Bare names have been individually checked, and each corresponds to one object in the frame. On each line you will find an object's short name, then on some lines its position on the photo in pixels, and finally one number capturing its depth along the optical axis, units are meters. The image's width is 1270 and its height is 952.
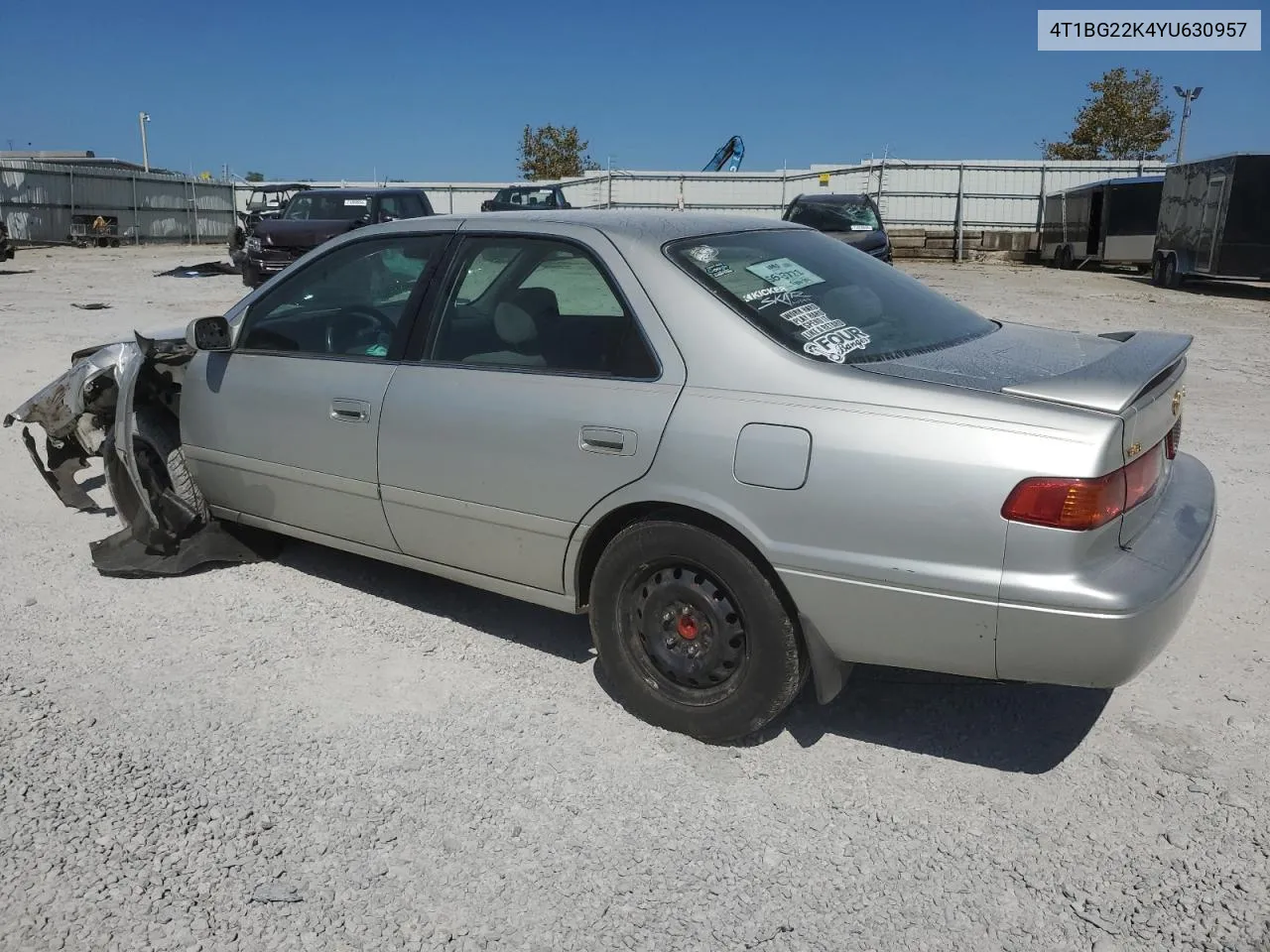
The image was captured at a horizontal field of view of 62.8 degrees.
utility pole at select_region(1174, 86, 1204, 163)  44.62
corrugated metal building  31.06
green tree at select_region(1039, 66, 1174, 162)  46.31
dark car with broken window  17.19
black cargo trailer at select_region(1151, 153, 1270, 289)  18.19
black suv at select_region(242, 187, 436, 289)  16.55
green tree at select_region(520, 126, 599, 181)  60.97
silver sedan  2.65
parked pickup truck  21.28
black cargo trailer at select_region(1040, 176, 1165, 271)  23.58
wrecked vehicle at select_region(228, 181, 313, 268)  18.57
